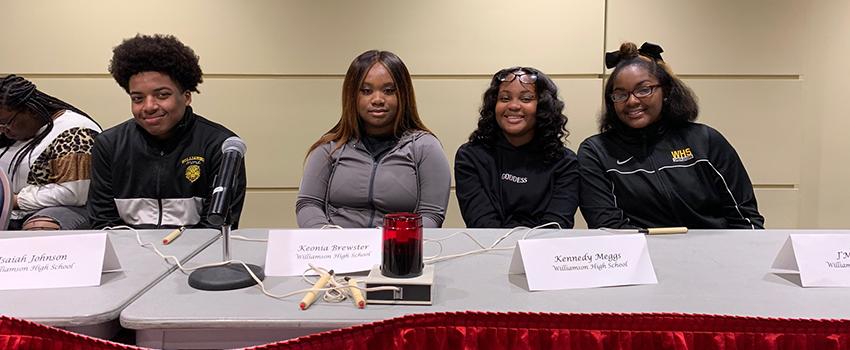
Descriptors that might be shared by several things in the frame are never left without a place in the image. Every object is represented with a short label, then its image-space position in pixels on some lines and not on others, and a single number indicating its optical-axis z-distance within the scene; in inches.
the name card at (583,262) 37.5
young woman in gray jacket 69.0
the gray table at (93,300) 32.4
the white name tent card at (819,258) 37.8
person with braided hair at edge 74.8
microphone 36.7
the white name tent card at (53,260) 37.4
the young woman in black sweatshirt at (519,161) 70.6
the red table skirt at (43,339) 30.4
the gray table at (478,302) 32.5
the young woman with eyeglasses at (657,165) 68.2
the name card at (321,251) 40.8
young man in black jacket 68.1
